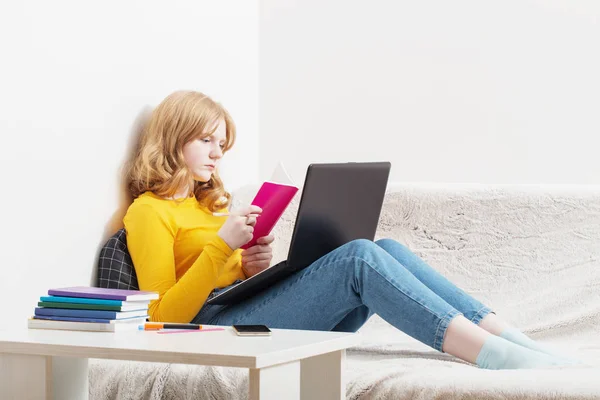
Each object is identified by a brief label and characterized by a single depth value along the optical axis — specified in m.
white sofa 4.33
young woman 3.59
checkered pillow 4.05
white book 3.30
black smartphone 3.22
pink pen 3.31
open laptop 3.71
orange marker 3.36
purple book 3.33
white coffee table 2.99
